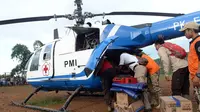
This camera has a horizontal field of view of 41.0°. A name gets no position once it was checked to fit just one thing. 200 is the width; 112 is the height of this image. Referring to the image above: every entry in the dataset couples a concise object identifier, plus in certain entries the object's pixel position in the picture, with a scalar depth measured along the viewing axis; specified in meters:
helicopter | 6.86
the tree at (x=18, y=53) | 38.07
